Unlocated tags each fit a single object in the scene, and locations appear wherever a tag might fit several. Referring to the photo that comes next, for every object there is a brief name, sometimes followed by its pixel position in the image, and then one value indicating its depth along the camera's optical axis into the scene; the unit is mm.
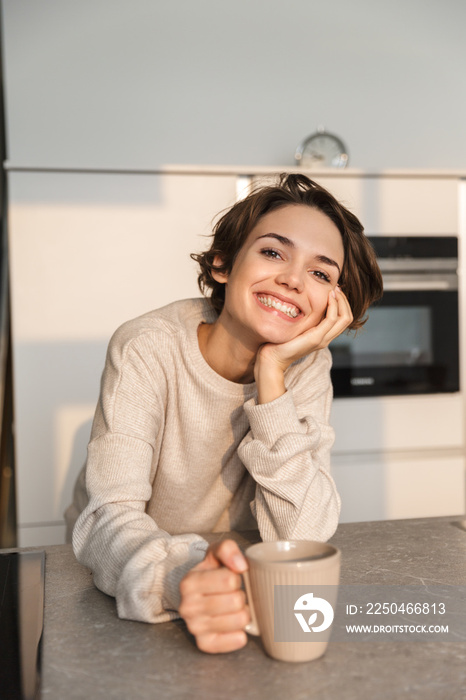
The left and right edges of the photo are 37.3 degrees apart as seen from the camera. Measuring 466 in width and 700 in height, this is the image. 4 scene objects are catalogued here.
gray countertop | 591
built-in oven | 2672
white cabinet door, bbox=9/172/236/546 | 2393
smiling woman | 1071
